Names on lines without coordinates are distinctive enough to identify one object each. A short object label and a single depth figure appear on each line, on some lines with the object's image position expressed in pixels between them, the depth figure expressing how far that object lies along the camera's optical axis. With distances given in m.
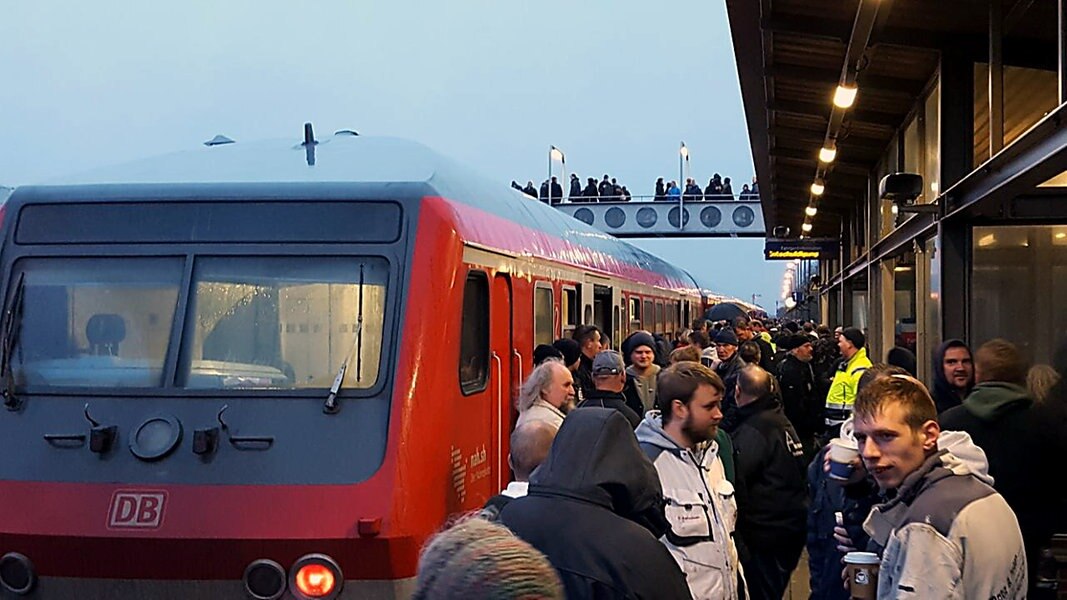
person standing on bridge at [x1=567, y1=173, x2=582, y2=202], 42.97
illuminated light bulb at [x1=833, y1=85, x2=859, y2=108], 9.34
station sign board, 22.17
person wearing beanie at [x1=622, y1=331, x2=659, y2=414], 8.36
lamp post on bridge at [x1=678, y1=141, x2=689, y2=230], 39.25
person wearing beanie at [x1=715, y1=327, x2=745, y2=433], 7.85
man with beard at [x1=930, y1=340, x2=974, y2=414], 6.19
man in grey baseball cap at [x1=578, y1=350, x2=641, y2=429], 6.31
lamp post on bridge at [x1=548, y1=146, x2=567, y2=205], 40.72
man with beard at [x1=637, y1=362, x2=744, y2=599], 4.23
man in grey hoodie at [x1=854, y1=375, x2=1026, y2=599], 2.99
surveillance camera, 9.22
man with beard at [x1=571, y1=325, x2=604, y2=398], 8.58
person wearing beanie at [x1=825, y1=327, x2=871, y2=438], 8.91
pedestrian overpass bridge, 38.31
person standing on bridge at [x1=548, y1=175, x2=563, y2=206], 41.29
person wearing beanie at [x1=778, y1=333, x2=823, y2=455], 10.62
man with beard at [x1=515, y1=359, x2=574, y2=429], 5.75
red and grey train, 4.86
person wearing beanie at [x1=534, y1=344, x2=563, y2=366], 7.45
